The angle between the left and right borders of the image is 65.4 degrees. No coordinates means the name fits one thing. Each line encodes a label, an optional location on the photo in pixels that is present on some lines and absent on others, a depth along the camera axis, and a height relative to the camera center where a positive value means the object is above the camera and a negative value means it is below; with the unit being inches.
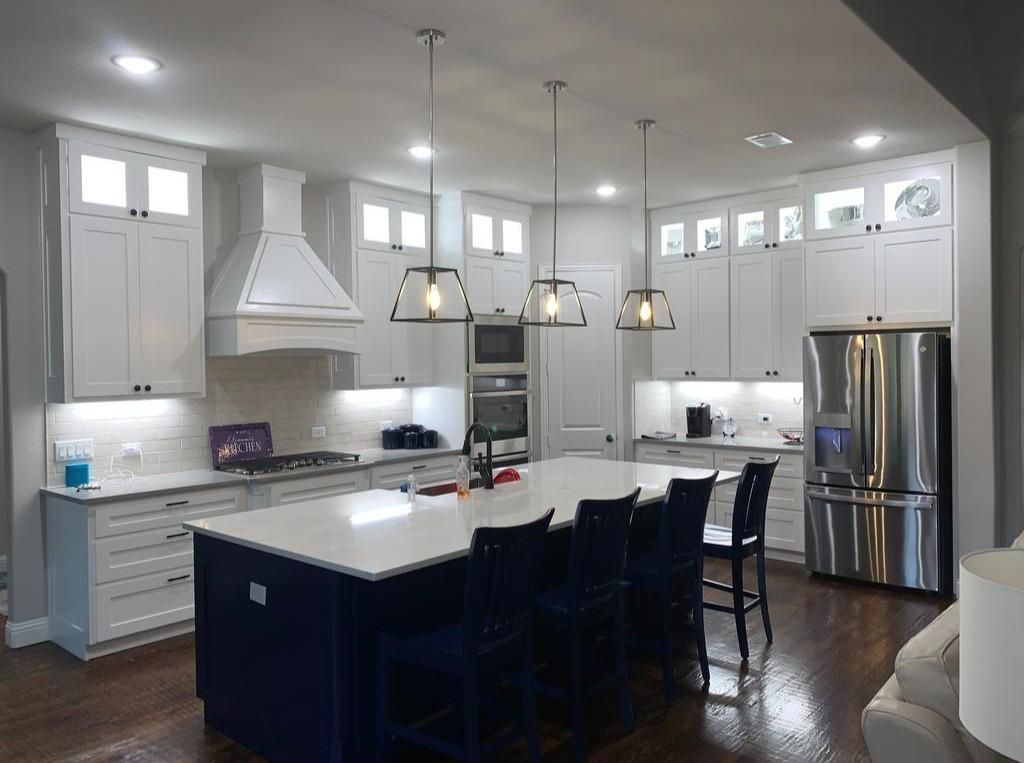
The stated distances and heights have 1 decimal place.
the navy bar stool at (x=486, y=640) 104.6 -35.6
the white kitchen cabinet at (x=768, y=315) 242.8 +18.8
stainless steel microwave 245.8 +10.9
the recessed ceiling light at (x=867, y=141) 189.8 +56.2
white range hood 193.6 +24.0
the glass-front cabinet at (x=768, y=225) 243.4 +47.0
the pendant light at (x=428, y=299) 135.9 +14.0
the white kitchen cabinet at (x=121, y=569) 167.2 -39.8
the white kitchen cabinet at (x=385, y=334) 230.1 +14.4
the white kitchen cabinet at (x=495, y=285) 246.4 +30.4
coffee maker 264.8 -14.4
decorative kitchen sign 205.6 -15.5
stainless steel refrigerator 201.6 -22.0
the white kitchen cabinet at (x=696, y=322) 258.7 +18.0
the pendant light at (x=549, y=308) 159.6 +14.5
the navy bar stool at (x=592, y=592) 122.3 -34.2
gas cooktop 195.9 -20.4
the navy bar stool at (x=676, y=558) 142.3 -33.3
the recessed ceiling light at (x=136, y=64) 134.8 +55.3
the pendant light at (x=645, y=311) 170.2 +14.5
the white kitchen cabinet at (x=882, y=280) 203.8 +25.3
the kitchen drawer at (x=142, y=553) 168.2 -36.6
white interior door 266.4 -2.3
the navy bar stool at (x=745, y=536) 160.6 -33.0
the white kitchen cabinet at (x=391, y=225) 229.6 +46.8
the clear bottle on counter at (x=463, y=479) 152.5 -18.8
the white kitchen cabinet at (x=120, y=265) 171.5 +27.4
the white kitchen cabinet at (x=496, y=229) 245.3 +48.3
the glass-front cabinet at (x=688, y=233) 259.6 +48.3
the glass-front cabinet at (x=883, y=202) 203.5 +46.0
